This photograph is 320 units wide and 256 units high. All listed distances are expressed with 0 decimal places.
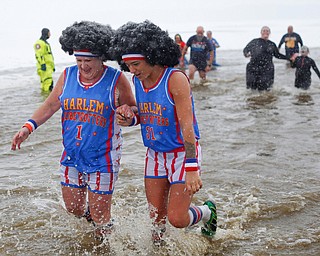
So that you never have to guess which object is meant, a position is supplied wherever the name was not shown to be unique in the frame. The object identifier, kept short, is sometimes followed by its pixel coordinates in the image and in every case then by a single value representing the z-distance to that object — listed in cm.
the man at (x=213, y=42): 2041
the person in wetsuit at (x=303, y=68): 1346
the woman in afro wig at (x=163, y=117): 379
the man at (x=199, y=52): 1499
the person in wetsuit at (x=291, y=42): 2097
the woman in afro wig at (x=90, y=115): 405
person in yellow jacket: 1351
